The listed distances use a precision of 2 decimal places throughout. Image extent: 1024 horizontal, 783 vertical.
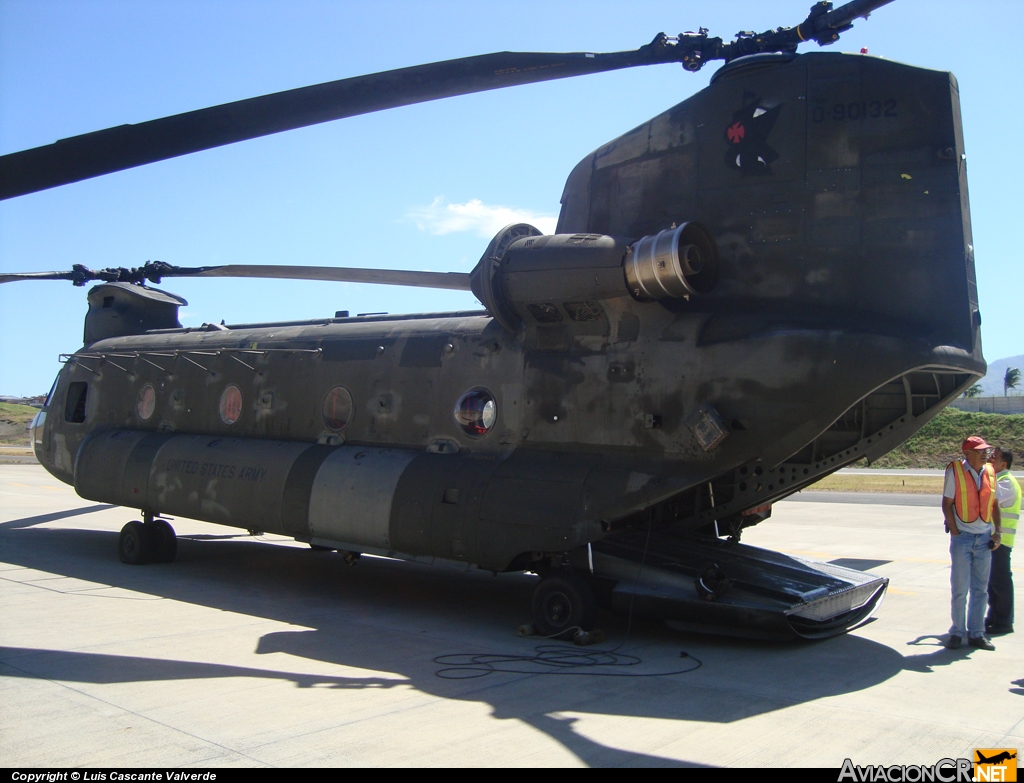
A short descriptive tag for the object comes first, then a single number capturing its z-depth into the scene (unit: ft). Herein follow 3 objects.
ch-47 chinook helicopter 23.07
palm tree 262.88
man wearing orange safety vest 25.32
